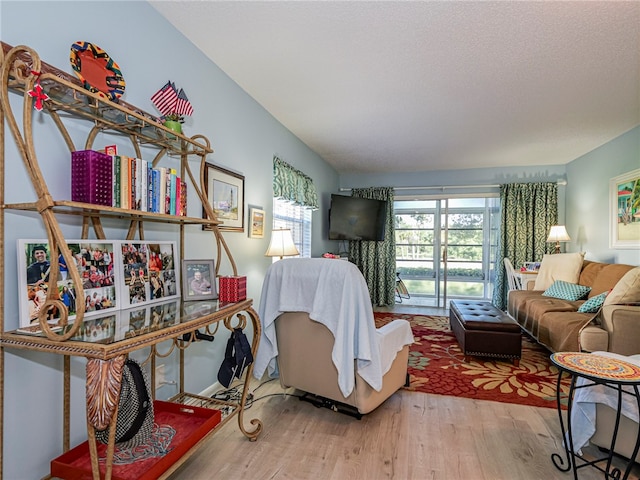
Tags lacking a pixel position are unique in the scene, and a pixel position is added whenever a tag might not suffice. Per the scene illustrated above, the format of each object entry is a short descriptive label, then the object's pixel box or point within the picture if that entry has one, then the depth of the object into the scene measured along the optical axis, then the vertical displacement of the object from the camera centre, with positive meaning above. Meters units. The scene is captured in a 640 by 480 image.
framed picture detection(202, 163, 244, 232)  2.63 +0.35
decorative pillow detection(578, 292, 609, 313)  3.31 -0.61
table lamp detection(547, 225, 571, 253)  5.21 +0.11
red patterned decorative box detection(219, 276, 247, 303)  2.00 -0.29
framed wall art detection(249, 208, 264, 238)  3.33 +0.15
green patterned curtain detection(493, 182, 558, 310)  5.80 +0.31
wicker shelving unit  1.15 +0.08
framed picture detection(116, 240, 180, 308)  1.72 -0.18
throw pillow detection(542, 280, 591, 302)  4.09 -0.60
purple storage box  1.38 +0.24
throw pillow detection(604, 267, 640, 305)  2.88 -0.40
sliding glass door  6.47 -0.12
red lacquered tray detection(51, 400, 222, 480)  1.40 -0.97
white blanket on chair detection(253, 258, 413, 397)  2.10 -0.43
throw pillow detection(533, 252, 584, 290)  4.52 -0.37
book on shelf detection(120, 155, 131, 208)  1.49 +0.24
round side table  1.54 -0.60
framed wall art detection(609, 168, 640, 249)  3.95 +0.38
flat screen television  5.93 +0.38
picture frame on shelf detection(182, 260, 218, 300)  2.03 -0.25
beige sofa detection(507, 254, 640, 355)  2.73 -0.70
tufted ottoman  3.31 -0.92
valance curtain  3.86 +0.67
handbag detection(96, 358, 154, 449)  1.48 -0.75
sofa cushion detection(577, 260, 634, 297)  3.68 -0.38
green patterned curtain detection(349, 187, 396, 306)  6.52 -0.36
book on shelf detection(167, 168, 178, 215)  1.79 +0.23
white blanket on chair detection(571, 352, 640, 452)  1.78 -0.88
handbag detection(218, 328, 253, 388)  1.98 -0.69
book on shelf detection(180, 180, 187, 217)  1.92 +0.22
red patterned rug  2.74 -1.21
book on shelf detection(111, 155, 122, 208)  1.46 +0.24
